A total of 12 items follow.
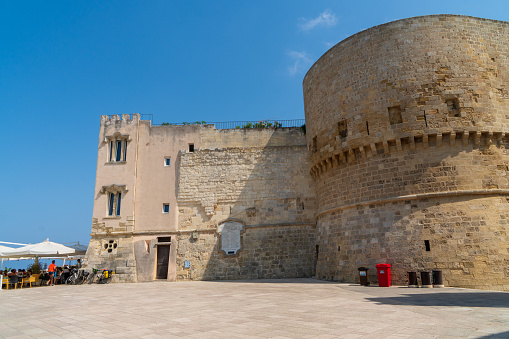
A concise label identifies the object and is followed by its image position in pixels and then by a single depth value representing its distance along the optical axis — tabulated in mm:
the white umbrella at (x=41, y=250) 15254
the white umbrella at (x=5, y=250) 14859
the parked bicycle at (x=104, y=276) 16297
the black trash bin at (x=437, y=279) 10305
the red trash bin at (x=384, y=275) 10938
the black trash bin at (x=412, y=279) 10627
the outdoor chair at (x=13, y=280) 14219
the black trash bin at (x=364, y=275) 11367
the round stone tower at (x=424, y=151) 10836
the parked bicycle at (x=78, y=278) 16156
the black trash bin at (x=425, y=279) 10323
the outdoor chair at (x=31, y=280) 14688
